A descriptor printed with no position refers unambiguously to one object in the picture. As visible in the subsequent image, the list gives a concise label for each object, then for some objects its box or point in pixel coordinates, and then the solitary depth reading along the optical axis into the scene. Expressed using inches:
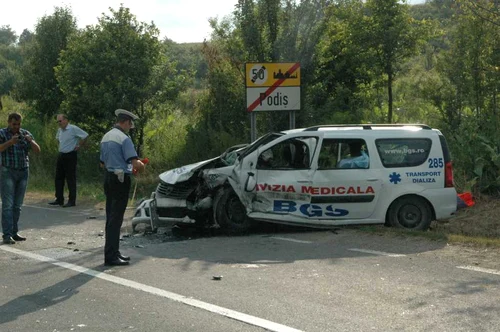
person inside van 419.2
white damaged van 415.5
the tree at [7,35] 4979.8
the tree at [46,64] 1025.5
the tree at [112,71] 724.0
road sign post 517.7
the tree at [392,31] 632.4
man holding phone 402.3
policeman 329.4
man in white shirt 605.9
